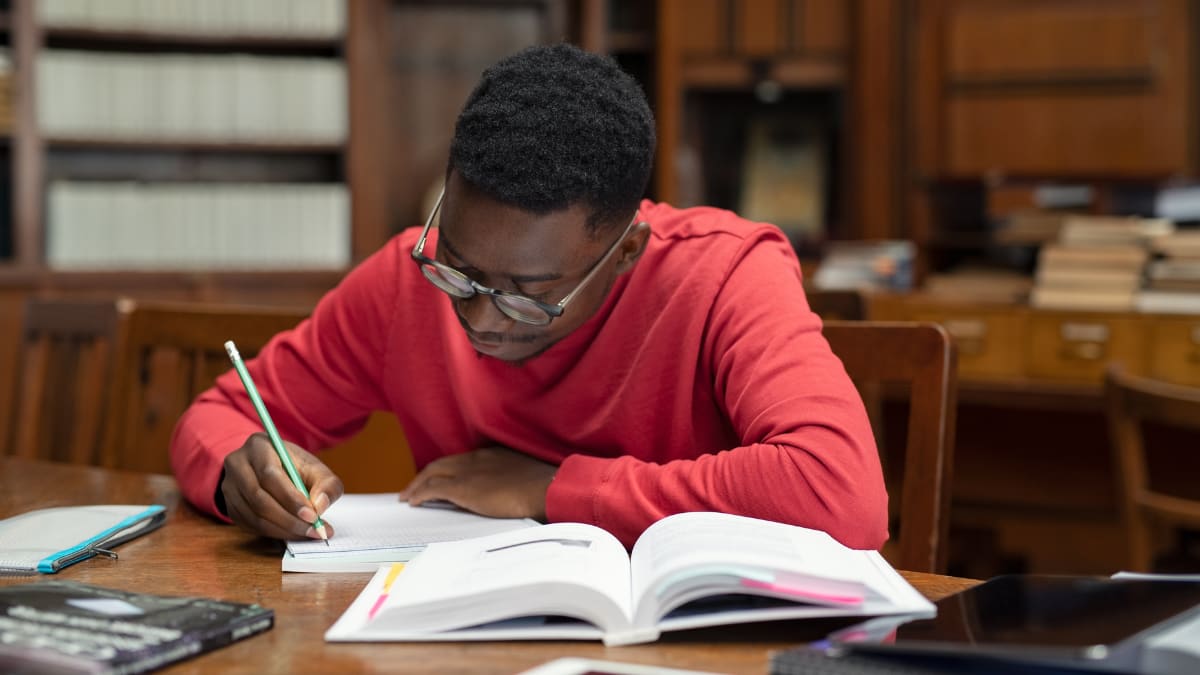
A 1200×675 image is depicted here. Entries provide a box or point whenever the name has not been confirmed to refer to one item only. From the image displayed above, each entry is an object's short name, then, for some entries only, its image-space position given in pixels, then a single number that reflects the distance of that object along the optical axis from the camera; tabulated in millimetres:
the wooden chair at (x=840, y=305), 1753
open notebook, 1051
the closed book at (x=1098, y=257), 2721
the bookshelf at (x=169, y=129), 3854
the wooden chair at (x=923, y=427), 1295
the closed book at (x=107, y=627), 742
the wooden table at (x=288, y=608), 797
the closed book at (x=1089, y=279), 2734
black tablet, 718
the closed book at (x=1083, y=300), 2742
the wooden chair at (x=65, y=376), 1924
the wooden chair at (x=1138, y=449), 1832
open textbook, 820
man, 1105
